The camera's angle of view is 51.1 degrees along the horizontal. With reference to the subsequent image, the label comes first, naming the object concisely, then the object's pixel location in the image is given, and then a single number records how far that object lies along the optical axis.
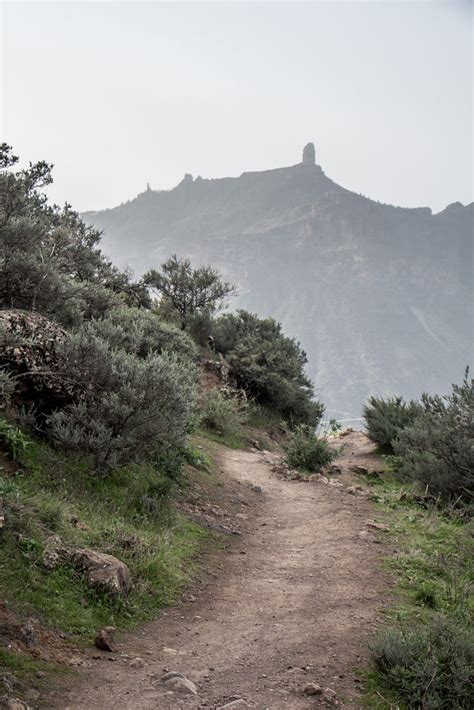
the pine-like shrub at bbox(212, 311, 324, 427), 20.92
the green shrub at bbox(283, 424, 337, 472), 12.82
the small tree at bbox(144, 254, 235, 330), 24.73
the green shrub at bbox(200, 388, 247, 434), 15.79
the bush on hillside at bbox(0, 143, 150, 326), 10.09
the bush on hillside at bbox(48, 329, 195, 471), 6.61
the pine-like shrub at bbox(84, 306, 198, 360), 13.99
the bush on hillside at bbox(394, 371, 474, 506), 8.99
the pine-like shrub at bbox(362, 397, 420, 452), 15.24
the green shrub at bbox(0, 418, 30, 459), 5.77
